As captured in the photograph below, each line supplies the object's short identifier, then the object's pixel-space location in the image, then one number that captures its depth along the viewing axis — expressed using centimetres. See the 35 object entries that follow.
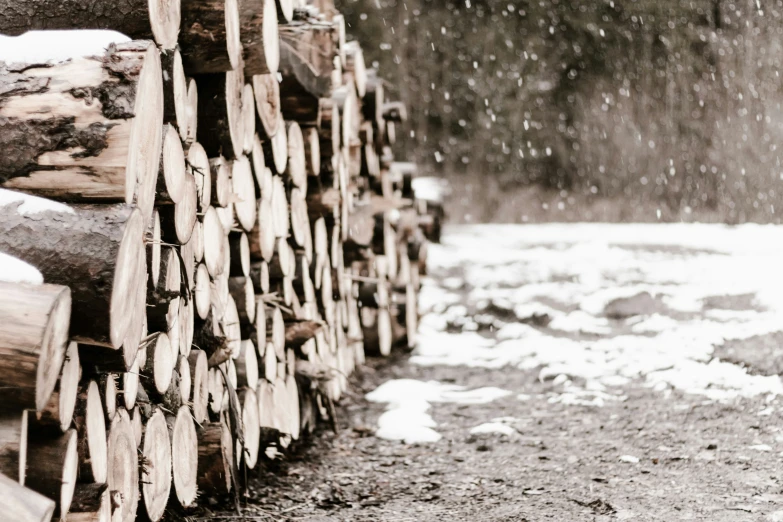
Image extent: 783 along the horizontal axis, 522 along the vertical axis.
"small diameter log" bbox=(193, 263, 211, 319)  561
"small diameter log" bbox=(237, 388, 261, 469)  640
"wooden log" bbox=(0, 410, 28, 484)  335
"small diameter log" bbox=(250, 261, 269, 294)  686
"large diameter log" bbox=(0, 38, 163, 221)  373
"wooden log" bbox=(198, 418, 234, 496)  568
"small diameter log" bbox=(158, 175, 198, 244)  495
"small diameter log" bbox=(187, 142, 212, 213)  539
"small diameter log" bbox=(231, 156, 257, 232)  616
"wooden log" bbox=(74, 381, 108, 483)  395
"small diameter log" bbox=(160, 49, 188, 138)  482
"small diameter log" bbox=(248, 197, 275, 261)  679
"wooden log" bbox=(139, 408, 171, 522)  476
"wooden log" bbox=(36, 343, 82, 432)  362
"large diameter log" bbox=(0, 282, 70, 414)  323
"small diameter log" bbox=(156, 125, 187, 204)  468
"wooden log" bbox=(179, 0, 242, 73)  514
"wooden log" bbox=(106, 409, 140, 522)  431
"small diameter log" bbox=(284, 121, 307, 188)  773
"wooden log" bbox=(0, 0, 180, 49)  408
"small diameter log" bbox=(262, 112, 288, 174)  708
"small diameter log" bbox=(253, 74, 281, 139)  660
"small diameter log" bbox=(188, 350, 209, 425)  556
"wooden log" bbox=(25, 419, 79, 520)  366
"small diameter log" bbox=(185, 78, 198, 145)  535
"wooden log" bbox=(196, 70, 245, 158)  564
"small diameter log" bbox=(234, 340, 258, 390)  639
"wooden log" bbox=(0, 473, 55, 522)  319
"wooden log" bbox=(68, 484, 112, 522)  393
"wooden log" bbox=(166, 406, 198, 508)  521
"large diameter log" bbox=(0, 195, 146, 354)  353
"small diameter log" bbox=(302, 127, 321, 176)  827
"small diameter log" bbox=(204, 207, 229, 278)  574
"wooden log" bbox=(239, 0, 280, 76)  587
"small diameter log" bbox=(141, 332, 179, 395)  483
